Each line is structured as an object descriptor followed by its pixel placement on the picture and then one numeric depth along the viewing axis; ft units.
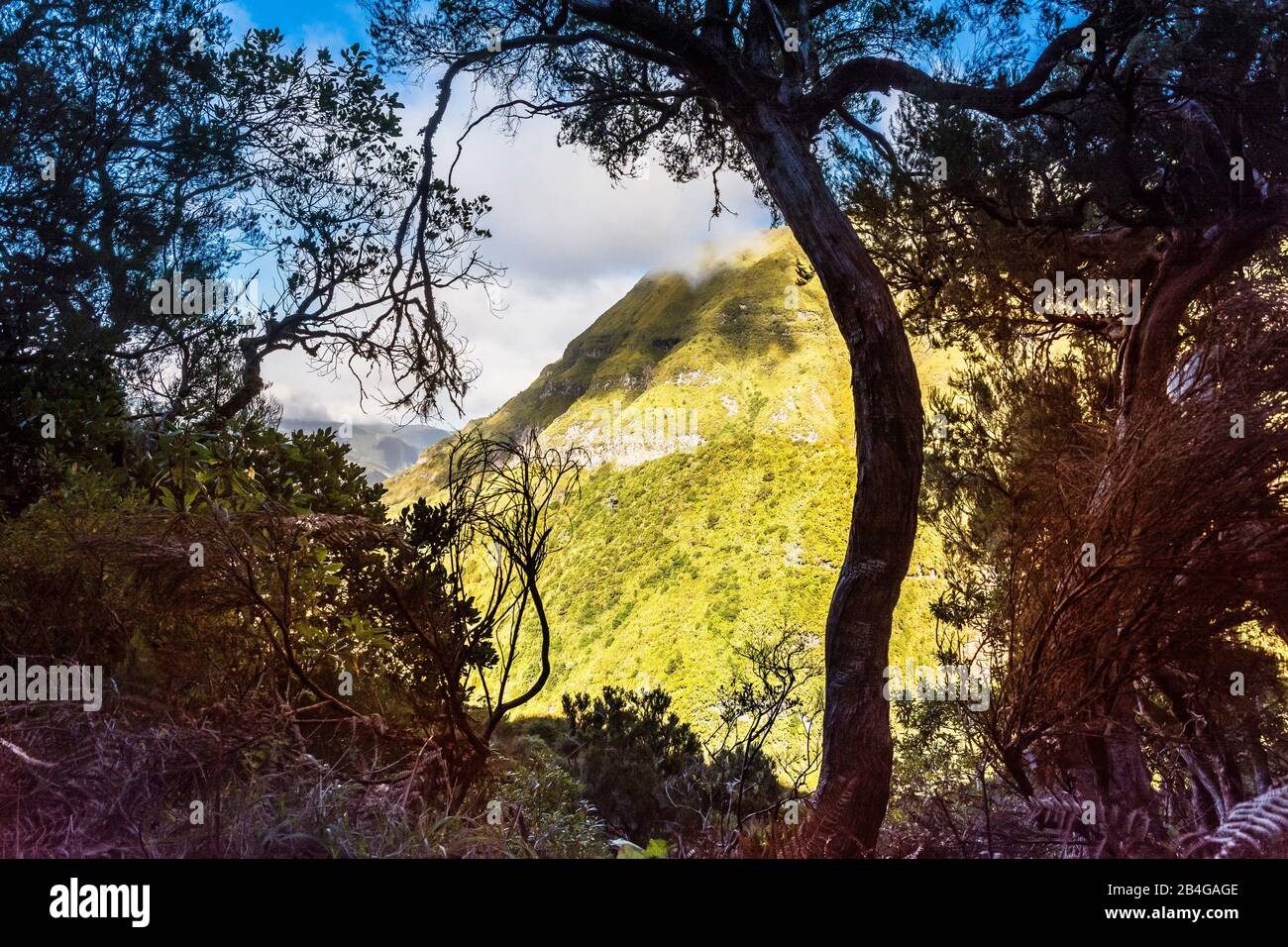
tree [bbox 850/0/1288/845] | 11.23
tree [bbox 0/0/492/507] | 12.26
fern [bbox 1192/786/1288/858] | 6.75
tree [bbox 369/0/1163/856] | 9.53
